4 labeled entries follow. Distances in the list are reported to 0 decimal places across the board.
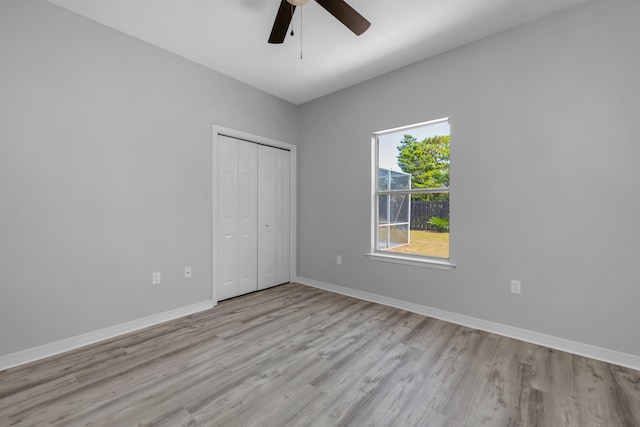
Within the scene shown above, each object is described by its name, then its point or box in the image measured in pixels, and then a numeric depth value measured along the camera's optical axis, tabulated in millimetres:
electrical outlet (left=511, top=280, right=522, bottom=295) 2395
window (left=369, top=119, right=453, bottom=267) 2916
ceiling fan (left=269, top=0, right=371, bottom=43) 1809
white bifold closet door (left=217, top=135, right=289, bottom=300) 3365
